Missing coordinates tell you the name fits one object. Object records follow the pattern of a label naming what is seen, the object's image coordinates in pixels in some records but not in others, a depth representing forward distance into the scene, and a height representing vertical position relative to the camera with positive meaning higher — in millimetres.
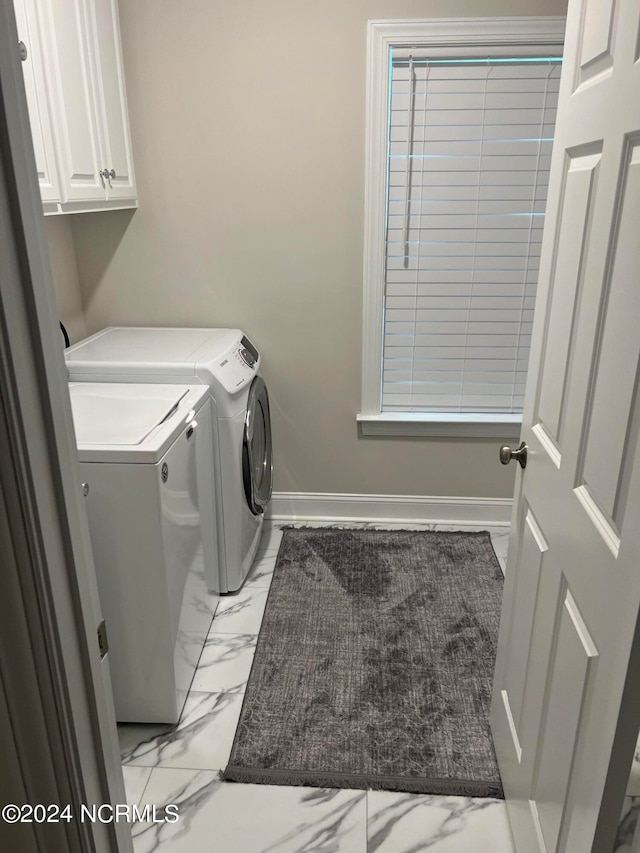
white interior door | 983 -455
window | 2592 -55
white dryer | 2369 -653
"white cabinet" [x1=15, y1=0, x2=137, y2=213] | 1998 +323
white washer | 1772 -906
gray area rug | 1870 -1518
